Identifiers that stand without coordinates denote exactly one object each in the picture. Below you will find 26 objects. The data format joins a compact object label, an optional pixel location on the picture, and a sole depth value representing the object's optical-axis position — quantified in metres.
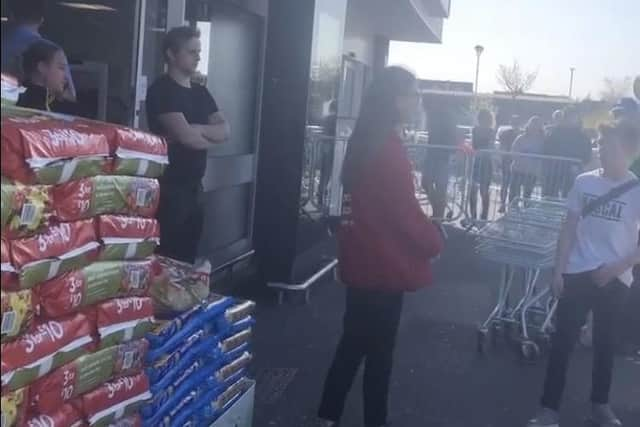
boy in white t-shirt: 5.43
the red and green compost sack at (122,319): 3.41
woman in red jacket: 4.78
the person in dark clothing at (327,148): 9.41
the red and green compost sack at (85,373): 3.10
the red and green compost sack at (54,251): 2.85
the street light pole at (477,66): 50.25
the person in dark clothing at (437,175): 13.30
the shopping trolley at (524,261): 6.95
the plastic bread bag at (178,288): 3.99
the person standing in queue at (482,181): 12.77
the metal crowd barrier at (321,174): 8.76
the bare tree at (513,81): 68.38
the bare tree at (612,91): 45.22
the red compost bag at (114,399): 3.38
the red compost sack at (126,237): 3.39
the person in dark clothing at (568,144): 11.50
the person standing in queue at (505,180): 12.45
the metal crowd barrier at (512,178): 11.38
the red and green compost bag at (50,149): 2.76
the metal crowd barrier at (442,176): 13.08
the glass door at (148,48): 6.22
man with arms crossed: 5.46
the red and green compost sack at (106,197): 3.11
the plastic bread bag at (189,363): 3.90
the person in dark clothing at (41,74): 4.33
